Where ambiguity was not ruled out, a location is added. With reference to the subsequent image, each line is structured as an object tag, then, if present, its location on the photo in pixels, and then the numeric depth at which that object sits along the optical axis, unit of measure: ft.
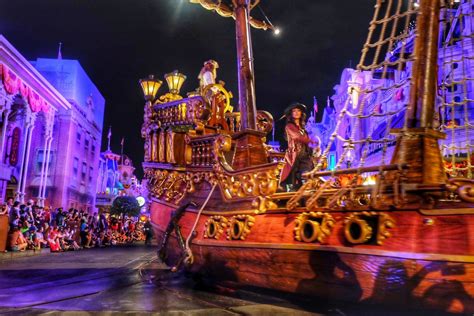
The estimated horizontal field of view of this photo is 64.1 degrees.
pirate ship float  9.81
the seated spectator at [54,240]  48.42
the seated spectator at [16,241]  40.24
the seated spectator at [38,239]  45.09
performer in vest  27.12
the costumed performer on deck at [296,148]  17.37
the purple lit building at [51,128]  66.64
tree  113.19
